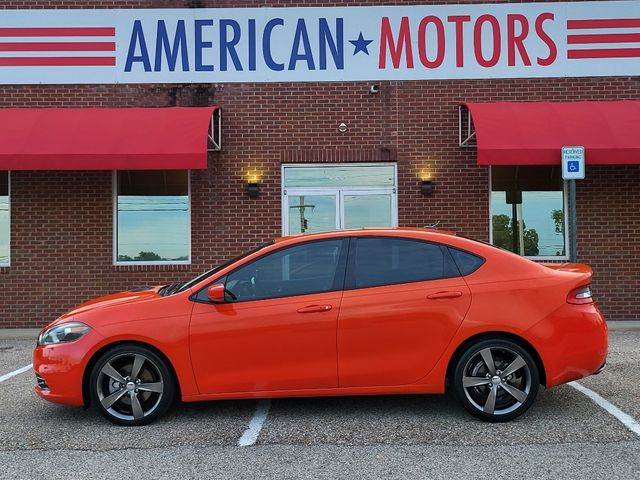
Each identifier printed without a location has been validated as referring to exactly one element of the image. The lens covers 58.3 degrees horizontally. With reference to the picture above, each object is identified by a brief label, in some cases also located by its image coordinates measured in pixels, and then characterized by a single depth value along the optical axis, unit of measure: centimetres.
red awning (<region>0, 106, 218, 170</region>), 856
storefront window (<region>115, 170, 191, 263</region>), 1002
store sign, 988
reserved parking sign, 804
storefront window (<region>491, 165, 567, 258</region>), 1005
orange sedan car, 460
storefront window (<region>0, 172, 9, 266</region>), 990
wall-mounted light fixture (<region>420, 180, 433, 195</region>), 980
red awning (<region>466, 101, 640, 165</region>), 859
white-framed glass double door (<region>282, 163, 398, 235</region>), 997
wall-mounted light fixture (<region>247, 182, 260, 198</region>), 980
